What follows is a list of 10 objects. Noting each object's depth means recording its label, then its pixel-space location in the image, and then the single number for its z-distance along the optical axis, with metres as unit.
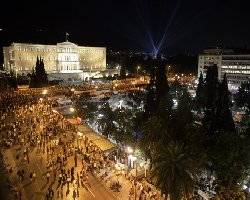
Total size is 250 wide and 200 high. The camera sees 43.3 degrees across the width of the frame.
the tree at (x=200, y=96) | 62.34
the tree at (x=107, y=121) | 44.25
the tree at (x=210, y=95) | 39.08
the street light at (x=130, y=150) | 36.49
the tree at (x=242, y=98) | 68.31
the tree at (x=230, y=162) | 27.55
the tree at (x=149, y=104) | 43.69
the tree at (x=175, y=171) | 23.91
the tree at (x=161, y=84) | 49.10
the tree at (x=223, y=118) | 38.97
